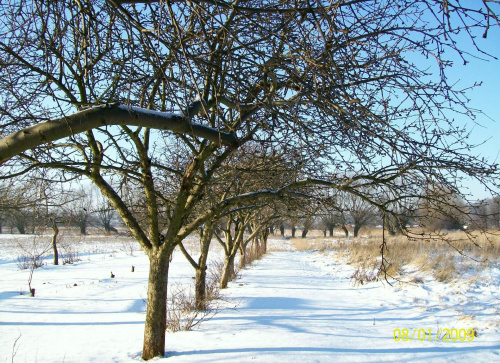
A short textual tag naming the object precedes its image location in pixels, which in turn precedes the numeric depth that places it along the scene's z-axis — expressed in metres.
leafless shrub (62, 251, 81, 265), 21.22
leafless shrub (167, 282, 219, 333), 6.64
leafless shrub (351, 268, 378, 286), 12.00
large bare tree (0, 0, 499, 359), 2.40
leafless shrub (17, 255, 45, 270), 18.76
